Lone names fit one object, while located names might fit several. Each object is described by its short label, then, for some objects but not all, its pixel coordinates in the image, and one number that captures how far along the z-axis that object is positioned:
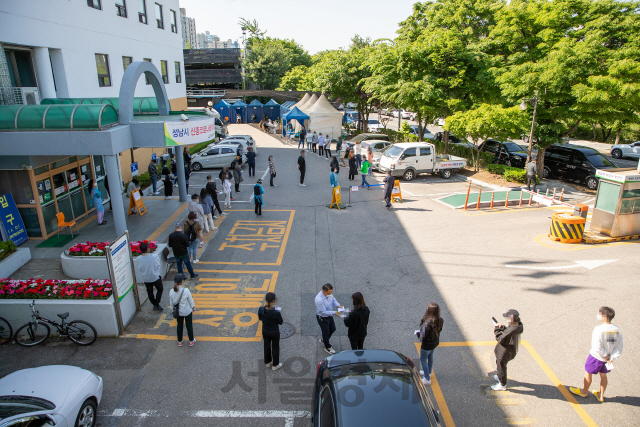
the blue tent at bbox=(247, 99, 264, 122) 49.56
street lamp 17.51
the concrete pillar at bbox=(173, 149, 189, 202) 16.08
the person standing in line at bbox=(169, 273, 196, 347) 7.29
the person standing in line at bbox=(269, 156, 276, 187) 19.62
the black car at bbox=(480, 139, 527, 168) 24.64
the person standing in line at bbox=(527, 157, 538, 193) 18.08
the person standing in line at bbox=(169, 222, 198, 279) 9.61
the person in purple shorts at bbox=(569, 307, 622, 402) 6.00
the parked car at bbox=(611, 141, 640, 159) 28.89
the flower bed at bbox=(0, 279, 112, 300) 7.89
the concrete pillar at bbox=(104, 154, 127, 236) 10.75
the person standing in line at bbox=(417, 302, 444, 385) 6.30
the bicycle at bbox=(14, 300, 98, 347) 7.65
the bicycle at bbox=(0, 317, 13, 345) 7.79
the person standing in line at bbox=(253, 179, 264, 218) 14.84
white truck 21.22
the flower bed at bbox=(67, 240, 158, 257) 9.89
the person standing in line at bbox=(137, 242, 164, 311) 8.48
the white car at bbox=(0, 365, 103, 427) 5.08
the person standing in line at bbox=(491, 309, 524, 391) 6.12
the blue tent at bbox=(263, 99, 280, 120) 48.97
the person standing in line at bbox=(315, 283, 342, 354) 7.07
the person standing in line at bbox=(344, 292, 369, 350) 6.74
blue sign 11.26
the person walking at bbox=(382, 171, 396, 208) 16.36
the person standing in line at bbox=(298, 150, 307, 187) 19.55
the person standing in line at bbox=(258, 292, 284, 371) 6.65
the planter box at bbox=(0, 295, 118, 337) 7.79
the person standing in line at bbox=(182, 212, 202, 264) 10.51
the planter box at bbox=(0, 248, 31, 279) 9.82
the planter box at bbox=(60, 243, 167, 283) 9.81
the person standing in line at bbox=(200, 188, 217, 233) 13.40
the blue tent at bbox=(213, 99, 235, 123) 46.63
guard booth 12.53
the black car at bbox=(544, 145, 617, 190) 20.77
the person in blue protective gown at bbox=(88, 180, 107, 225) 13.49
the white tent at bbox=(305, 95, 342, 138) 33.47
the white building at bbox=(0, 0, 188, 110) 12.60
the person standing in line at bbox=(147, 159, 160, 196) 17.78
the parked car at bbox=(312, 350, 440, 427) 4.62
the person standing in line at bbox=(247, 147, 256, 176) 21.06
